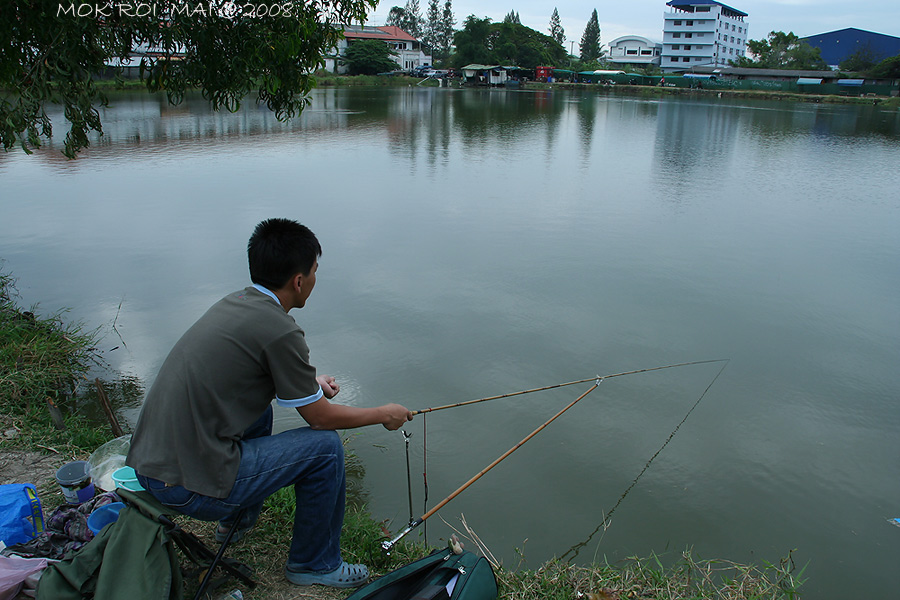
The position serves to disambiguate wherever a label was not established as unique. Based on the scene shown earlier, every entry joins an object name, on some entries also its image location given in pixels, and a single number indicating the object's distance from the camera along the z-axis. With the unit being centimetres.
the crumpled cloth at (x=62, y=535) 195
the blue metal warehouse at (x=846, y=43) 7706
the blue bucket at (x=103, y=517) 196
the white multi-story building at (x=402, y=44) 6631
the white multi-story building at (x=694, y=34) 7844
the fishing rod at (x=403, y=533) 221
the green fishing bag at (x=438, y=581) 185
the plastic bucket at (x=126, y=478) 223
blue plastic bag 202
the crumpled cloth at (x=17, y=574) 168
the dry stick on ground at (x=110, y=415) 303
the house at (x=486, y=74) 5622
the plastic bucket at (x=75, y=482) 220
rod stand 221
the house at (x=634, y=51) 8849
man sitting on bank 166
